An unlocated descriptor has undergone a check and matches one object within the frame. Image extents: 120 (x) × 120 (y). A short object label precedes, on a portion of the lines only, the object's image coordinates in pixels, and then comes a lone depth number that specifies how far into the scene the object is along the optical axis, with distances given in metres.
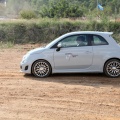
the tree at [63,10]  37.22
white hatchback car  10.30
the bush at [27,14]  37.37
